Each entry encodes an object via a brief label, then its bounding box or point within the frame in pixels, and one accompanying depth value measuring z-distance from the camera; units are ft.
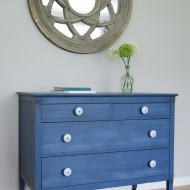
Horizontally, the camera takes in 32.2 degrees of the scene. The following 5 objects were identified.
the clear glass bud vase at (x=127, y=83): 8.41
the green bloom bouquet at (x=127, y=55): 8.36
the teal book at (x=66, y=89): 7.20
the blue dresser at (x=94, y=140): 6.77
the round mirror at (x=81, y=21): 8.32
